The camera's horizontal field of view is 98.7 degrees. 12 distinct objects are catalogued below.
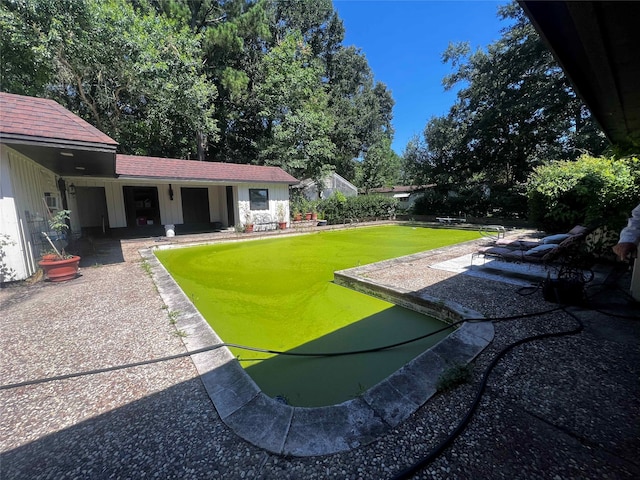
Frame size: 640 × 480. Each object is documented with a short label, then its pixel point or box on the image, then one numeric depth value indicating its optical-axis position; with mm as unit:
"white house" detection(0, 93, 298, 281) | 4664
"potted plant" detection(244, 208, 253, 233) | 12188
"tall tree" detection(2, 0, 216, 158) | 11086
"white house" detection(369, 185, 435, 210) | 19984
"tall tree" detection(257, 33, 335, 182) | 16766
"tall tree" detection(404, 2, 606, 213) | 14312
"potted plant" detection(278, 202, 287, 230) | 13431
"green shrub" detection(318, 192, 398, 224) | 16203
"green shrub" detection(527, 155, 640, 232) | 4980
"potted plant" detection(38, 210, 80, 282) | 5043
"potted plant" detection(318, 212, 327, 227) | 15380
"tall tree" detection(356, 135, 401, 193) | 26581
